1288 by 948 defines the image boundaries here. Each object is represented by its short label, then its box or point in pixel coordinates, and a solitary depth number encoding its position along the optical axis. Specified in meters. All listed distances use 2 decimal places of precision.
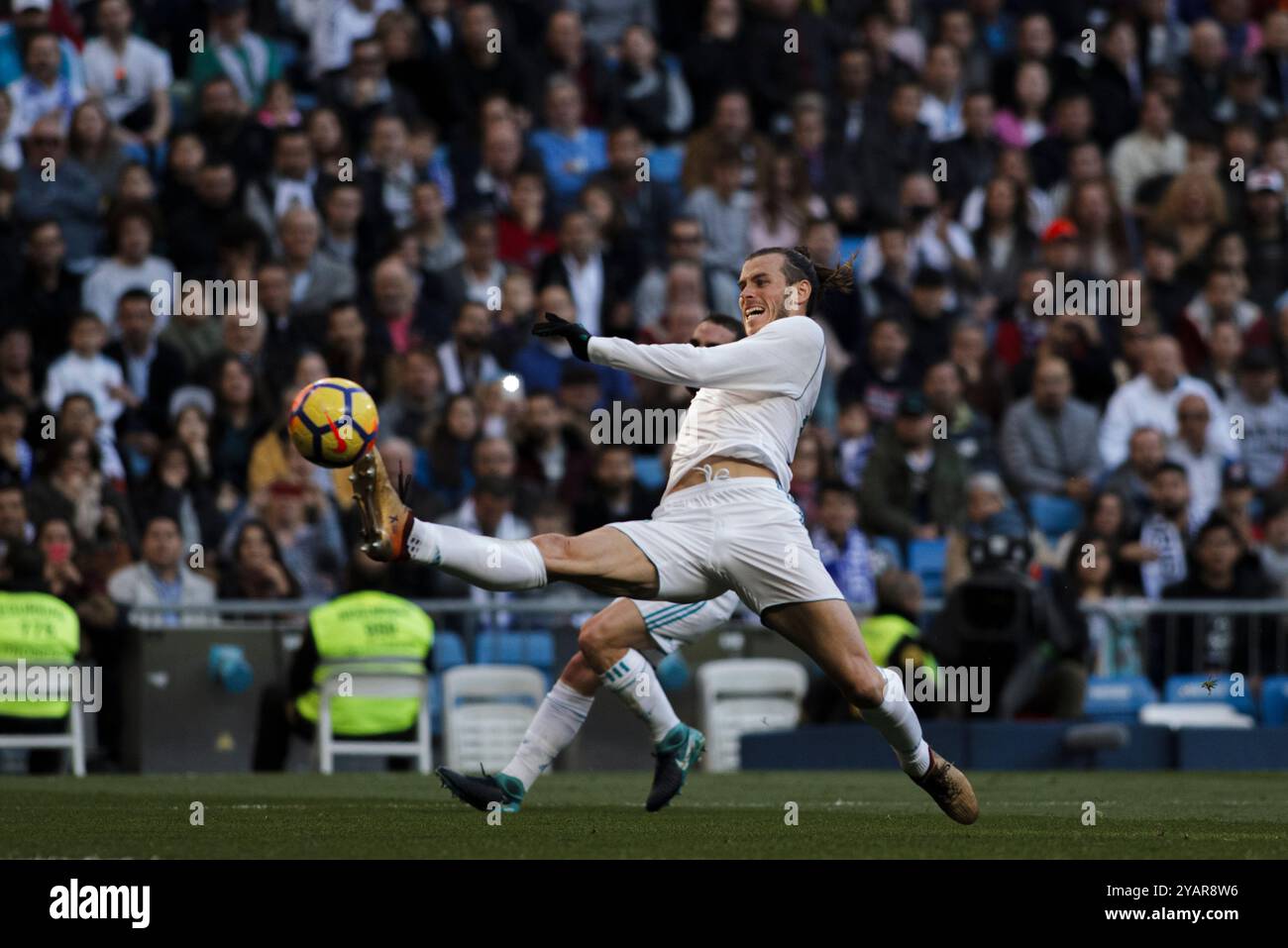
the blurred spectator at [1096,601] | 16.41
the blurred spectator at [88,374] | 16.33
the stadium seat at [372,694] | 14.57
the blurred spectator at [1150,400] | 18.53
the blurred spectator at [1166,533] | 17.36
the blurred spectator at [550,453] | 16.88
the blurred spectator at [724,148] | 19.33
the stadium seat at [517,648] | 16.16
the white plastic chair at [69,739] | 14.16
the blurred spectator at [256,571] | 15.63
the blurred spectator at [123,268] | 17.02
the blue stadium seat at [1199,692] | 16.31
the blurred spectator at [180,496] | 15.86
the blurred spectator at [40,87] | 17.75
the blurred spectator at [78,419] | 15.64
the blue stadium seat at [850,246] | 19.69
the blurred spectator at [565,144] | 19.44
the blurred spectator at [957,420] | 17.92
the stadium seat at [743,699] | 16.09
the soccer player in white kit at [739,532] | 8.60
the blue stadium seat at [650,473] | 17.23
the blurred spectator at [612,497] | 16.30
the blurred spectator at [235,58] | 18.77
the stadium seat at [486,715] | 15.13
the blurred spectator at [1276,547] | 17.52
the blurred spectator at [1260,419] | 18.95
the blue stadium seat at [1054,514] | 17.89
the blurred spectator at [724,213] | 19.17
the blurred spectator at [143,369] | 16.47
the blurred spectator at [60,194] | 17.45
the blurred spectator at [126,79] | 18.41
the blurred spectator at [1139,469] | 18.00
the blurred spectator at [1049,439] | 18.05
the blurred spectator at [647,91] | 20.19
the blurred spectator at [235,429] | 16.39
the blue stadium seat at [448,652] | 16.05
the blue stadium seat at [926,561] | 17.33
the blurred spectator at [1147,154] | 21.31
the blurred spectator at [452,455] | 16.67
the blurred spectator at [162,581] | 15.43
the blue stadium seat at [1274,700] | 16.38
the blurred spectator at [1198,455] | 18.25
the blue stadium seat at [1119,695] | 16.25
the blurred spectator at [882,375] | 18.44
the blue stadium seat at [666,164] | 19.83
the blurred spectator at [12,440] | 15.78
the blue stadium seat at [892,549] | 17.20
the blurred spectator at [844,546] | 16.61
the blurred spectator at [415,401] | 16.88
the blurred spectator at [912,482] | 17.34
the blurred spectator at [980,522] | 16.41
